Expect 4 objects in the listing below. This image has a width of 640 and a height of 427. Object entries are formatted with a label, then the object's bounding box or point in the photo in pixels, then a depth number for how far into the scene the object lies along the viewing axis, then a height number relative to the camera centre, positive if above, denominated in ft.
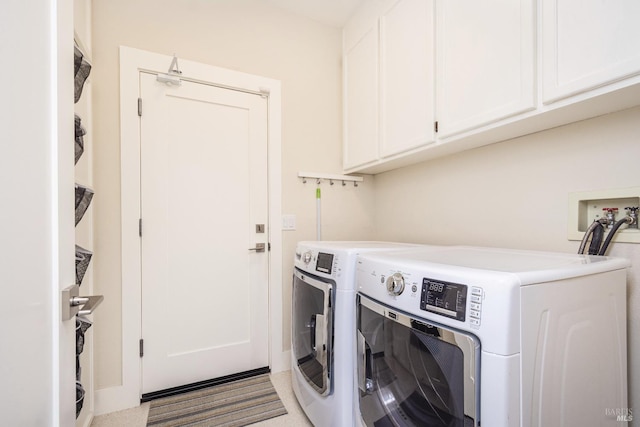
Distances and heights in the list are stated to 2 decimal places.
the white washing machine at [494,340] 2.22 -1.19
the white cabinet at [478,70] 3.10 +2.05
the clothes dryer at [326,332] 4.18 -1.96
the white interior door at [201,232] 5.98 -0.45
